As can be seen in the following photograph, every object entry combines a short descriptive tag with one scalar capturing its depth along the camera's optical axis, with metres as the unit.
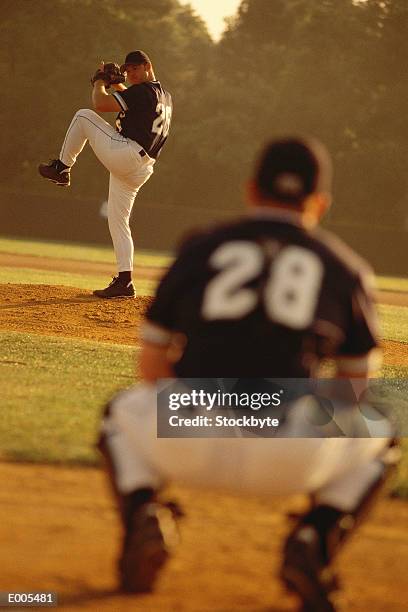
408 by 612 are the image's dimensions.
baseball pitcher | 18.81
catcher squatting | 6.06
